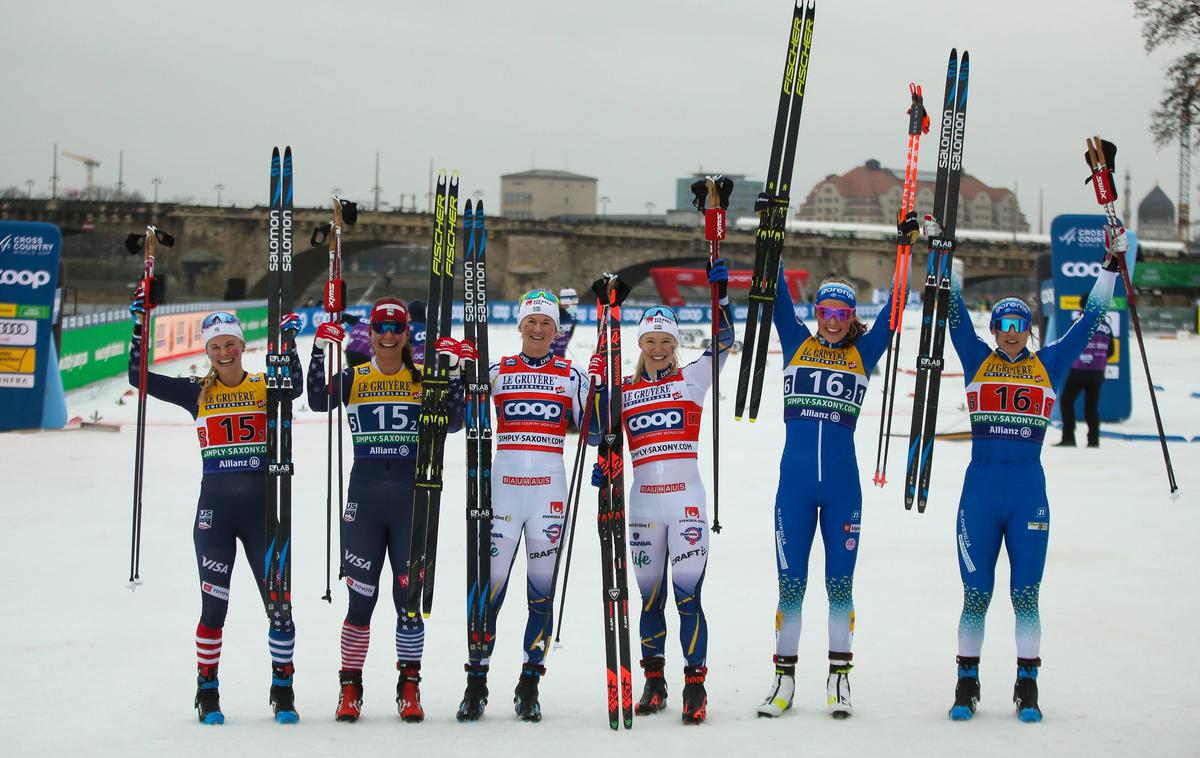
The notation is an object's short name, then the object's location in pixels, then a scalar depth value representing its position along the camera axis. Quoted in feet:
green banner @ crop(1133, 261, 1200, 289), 212.43
